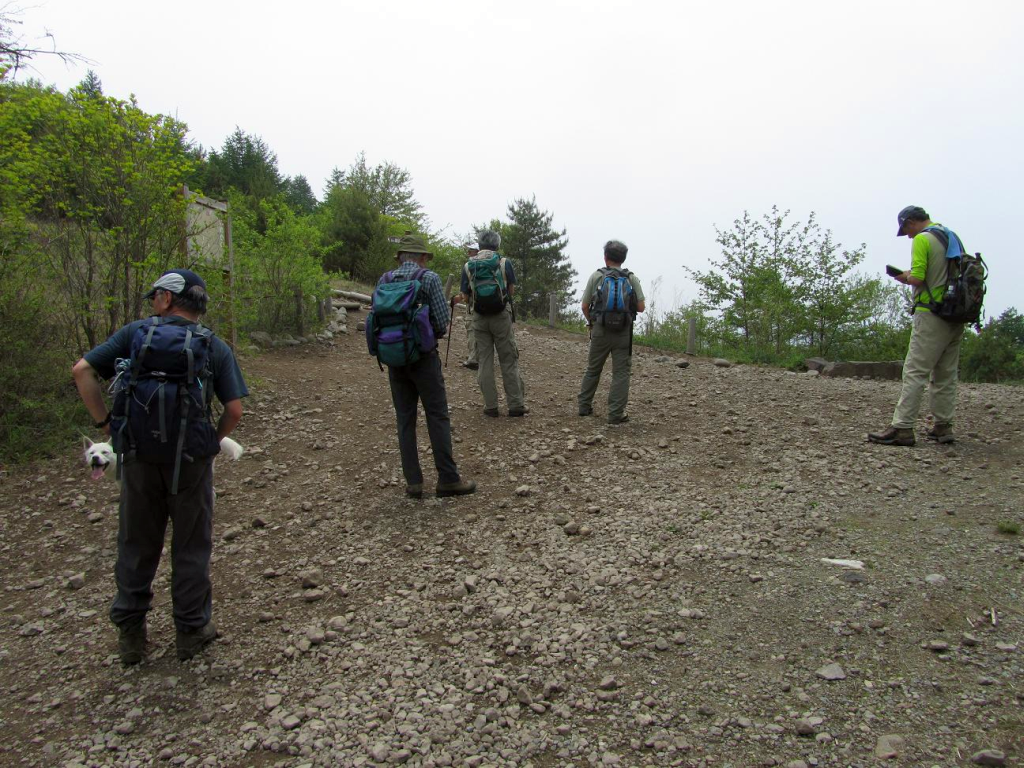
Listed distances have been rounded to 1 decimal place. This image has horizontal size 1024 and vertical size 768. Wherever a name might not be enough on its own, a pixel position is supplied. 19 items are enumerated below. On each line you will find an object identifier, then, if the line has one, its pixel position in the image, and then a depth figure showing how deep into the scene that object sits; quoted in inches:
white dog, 136.8
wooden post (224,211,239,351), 296.2
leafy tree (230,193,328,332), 426.6
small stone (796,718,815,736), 103.7
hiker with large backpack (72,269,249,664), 120.3
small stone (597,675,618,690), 118.2
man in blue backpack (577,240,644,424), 270.7
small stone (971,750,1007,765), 94.2
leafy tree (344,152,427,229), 1513.3
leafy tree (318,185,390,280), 922.7
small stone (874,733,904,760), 97.7
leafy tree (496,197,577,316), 1644.9
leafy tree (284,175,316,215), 2210.6
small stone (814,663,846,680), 116.0
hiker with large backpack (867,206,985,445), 225.3
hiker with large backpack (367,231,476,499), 189.2
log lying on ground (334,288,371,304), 692.1
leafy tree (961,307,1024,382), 660.1
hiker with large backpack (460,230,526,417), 282.0
